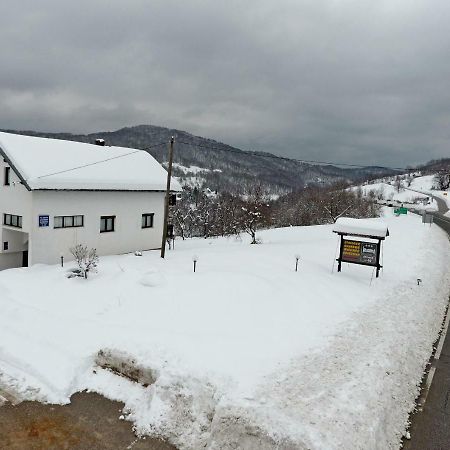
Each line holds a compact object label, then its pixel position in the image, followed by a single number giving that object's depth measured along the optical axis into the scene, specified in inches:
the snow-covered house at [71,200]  715.4
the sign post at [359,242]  649.6
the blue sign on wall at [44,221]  713.0
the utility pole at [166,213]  789.9
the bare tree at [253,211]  1411.2
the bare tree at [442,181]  6053.2
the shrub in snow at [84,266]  585.3
